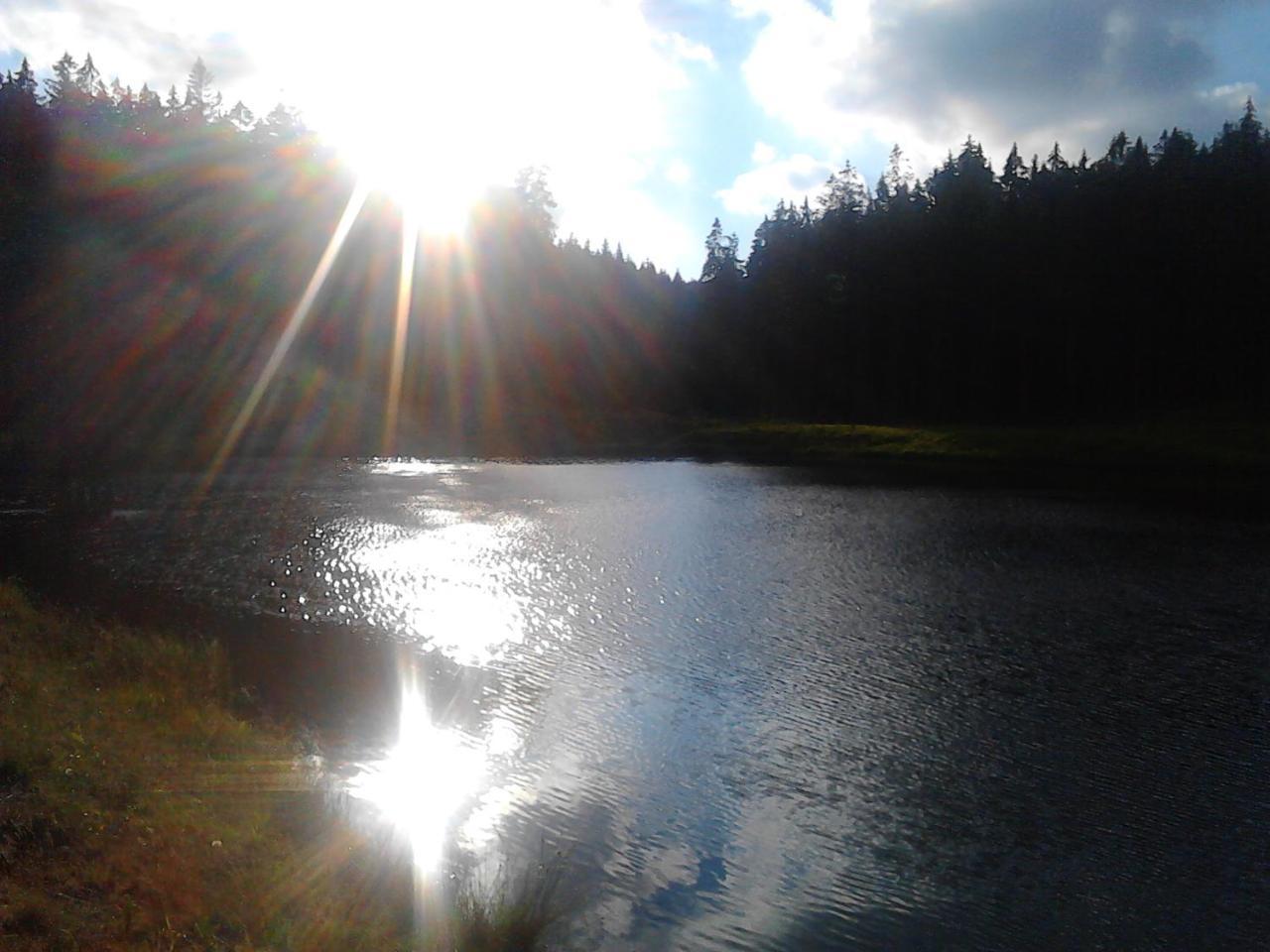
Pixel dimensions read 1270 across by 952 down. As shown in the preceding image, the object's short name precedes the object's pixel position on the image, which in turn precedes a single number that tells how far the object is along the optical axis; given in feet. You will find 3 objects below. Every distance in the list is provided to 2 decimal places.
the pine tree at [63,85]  271.28
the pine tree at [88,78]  330.87
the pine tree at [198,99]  343.46
